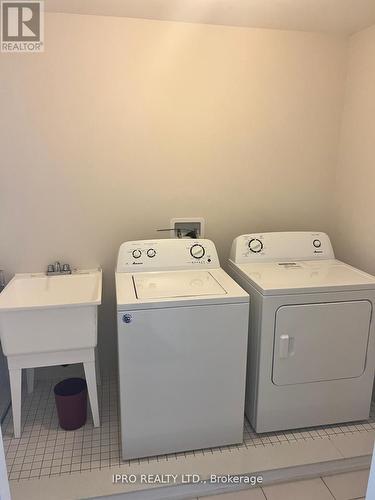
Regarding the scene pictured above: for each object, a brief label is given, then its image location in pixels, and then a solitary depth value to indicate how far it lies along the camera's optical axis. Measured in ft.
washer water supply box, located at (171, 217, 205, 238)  7.91
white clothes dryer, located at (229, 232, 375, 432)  6.14
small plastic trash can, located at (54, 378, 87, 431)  6.58
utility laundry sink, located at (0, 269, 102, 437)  5.91
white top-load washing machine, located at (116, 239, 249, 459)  5.62
